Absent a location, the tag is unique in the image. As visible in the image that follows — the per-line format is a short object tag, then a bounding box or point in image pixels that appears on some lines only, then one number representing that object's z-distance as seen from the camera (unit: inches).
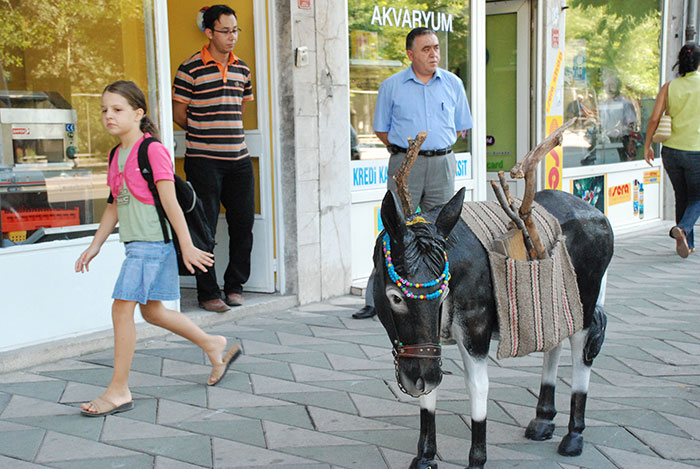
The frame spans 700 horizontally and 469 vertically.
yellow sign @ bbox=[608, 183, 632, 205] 433.4
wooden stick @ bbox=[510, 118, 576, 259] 125.9
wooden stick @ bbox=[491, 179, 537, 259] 127.4
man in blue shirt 227.8
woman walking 340.2
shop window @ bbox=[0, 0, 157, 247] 210.8
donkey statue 111.5
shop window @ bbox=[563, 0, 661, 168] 412.5
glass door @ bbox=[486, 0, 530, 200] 378.9
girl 162.6
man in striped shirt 244.4
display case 208.7
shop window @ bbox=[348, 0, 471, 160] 289.7
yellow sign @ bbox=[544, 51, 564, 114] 375.9
